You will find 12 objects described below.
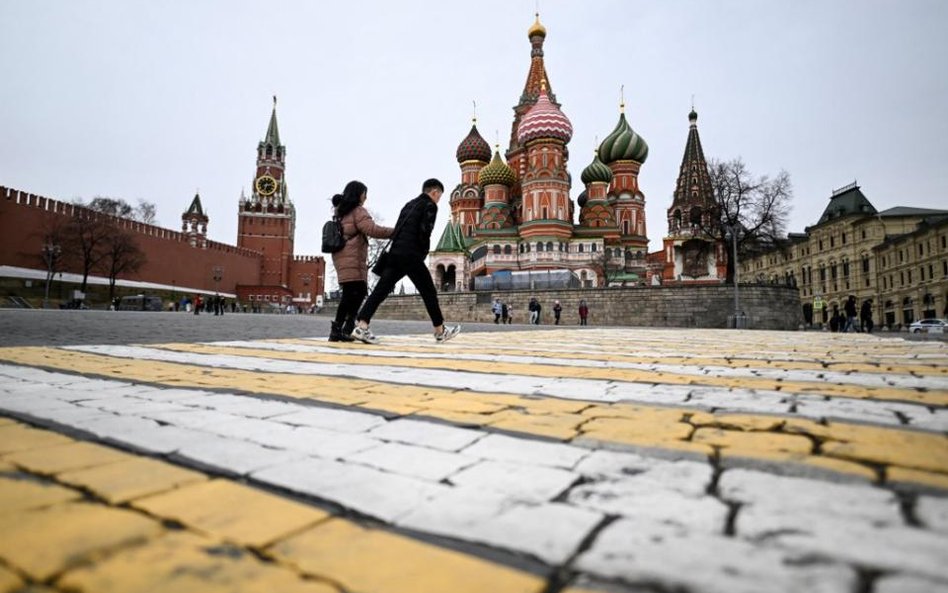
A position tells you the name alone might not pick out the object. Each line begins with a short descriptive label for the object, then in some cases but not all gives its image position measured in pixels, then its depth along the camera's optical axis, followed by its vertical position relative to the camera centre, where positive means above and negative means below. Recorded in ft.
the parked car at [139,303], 120.02 +3.92
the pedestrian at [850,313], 66.48 +1.48
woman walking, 17.98 +2.62
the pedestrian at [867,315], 71.10 +1.29
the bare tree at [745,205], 93.86 +22.84
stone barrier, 81.76 +2.95
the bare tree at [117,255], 136.46 +17.95
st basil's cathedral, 136.67 +34.37
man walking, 17.34 +2.43
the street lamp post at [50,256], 120.06 +15.52
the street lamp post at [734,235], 76.78 +16.47
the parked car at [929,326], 92.26 -0.34
